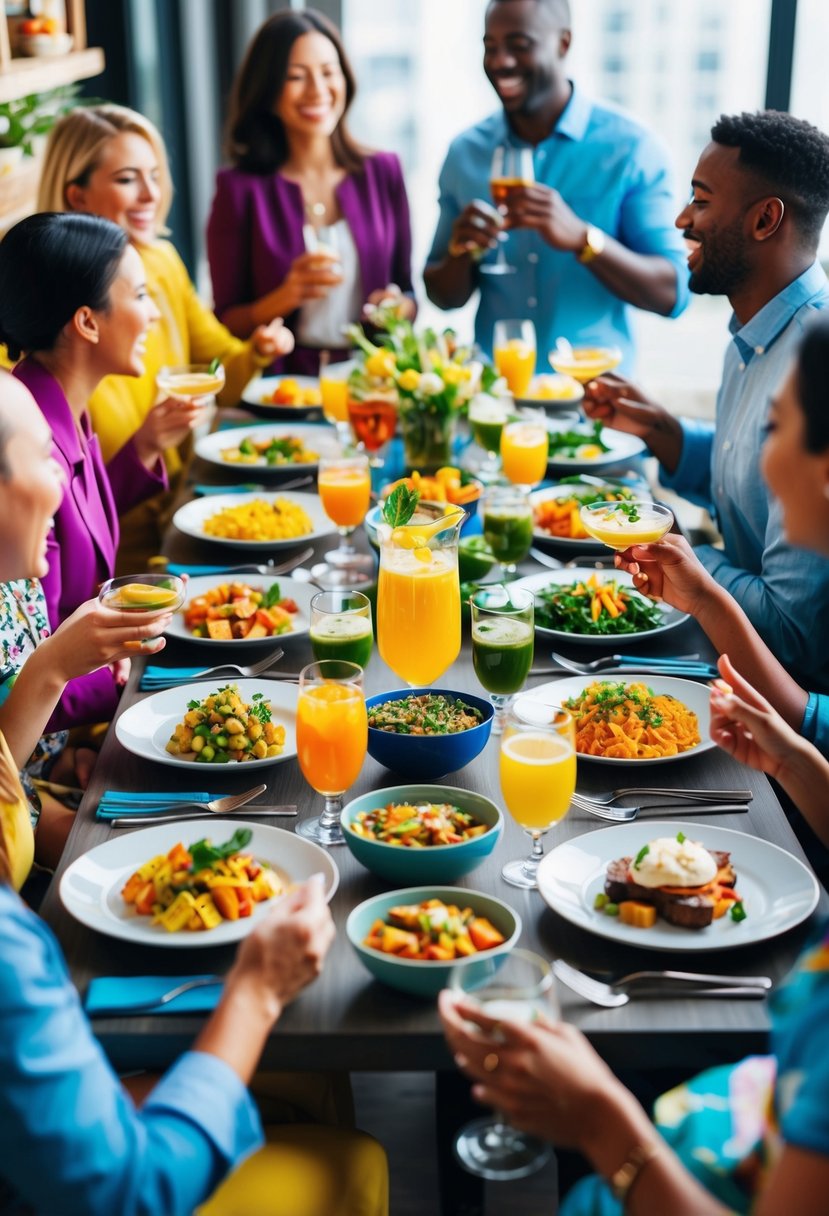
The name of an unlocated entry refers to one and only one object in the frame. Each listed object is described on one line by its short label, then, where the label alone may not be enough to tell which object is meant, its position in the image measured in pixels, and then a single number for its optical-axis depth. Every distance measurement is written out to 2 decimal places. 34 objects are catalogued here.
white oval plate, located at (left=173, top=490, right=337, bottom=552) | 2.50
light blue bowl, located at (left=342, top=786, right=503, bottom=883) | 1.41
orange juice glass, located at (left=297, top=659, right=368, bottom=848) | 1.53
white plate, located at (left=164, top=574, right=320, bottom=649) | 2.08
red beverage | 2.82
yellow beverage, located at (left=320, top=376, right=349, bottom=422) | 3.04
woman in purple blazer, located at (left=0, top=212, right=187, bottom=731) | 2.32
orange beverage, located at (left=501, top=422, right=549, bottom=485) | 2.62
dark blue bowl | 1.63
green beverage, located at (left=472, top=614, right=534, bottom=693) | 1.76
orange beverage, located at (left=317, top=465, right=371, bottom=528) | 2.45
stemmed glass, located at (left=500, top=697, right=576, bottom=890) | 1.45
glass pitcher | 1.85
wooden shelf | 3.31
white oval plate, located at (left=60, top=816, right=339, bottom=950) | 1.34
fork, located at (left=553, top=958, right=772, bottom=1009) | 1.26
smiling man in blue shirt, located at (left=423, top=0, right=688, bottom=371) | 3.49
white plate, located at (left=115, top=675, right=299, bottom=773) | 1.70
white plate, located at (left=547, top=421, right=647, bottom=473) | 2.92
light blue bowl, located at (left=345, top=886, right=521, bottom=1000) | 1.11
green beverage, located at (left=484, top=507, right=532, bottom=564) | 2.29
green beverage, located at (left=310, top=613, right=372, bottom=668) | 1.86
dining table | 1.23
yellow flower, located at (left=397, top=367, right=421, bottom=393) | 2.72
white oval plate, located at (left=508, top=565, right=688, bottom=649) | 2.05
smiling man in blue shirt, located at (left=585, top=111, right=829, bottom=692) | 2.18
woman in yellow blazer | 3.17
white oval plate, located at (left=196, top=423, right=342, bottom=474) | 2.92
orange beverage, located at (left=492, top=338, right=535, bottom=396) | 3.19
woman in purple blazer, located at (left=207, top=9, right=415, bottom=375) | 3.68
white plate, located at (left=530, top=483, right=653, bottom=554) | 2.47
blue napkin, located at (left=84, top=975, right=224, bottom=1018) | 1.25
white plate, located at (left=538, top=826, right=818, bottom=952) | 1.34
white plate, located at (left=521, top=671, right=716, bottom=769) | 1.83
